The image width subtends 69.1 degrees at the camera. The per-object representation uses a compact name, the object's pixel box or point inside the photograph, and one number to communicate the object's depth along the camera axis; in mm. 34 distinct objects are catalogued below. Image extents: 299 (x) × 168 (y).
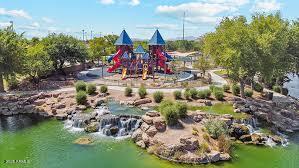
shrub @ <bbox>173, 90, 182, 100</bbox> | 30346
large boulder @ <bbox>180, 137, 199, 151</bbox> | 20887
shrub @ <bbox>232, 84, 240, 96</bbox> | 32135
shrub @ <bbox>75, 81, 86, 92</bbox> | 32500
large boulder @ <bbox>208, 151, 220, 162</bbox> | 20135
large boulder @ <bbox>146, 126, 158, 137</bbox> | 22904
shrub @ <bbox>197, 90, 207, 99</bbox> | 30269
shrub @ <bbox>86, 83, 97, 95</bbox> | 32246
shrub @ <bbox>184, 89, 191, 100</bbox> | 30244
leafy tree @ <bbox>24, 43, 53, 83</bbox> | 34923
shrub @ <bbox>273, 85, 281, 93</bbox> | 37339
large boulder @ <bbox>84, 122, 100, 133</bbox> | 25266
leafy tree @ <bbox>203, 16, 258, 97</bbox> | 29443
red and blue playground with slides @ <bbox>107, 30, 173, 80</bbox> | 44616
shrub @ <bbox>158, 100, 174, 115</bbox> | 24943
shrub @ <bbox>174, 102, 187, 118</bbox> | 24212
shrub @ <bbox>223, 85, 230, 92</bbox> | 32960
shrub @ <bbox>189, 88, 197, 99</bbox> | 30443
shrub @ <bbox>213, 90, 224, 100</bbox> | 29981
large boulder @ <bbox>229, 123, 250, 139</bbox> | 24152
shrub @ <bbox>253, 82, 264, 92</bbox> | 34789
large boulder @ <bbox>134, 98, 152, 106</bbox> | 29693
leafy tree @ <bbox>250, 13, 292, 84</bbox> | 30500
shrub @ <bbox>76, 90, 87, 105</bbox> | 29750
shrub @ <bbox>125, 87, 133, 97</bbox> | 31644
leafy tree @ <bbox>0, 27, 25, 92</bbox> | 31654
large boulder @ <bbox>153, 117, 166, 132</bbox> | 23231
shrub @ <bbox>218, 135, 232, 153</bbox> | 21266
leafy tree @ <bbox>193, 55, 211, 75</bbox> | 43270
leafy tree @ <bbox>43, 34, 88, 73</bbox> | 41308
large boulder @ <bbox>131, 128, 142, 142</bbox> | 23327
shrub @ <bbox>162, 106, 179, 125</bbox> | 23485
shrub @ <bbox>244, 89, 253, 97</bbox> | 32096
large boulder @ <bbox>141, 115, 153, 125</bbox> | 24096
